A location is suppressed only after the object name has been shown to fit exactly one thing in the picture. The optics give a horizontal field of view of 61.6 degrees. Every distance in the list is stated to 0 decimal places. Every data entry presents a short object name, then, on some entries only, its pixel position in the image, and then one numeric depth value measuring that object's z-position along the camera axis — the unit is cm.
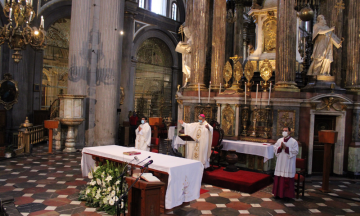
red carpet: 730
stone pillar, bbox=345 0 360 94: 1011
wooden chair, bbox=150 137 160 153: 958
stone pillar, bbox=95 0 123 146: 1250
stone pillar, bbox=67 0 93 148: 1219
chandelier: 970
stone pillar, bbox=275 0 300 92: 926
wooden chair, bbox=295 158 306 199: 691
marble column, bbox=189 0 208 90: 1123
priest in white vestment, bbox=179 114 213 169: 846
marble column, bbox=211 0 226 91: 1093
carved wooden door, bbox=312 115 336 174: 943
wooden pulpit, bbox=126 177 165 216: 430
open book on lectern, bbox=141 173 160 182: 455
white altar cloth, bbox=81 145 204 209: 514
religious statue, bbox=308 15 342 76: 972
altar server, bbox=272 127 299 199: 668
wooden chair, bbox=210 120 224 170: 891
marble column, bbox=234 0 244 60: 1338
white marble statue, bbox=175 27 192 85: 1201
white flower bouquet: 537
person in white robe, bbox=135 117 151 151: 902
